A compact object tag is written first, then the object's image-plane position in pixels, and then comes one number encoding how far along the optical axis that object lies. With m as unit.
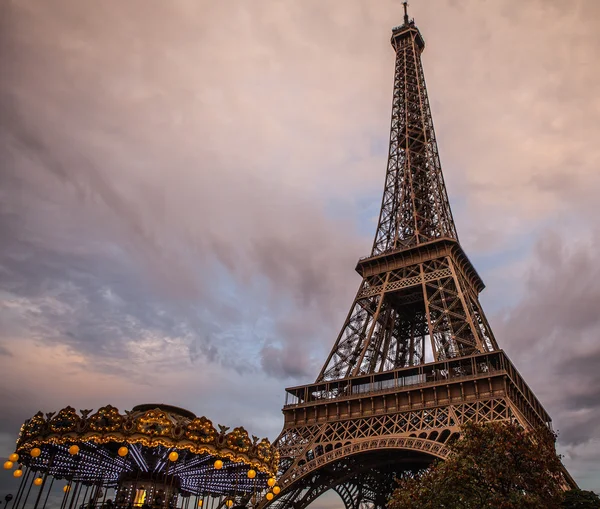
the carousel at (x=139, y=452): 18.48
